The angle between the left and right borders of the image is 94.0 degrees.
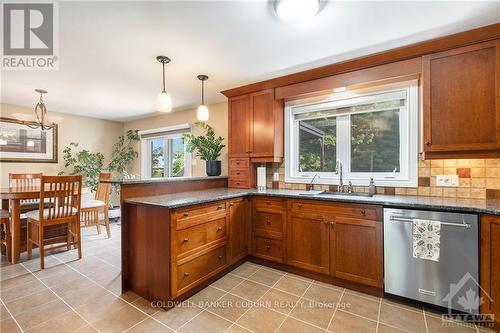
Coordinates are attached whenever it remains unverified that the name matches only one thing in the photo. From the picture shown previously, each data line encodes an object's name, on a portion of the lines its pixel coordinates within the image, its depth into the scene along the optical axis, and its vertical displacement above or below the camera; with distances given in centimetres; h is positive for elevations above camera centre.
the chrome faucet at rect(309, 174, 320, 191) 301 -24
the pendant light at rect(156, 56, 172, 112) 237 +67
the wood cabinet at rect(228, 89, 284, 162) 306 +53
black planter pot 345 -2
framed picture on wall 408 +44
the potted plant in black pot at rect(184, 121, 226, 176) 346 +25
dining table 278 -57
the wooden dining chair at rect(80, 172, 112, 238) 365 -66
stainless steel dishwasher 174 -80
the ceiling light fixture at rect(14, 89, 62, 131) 341 +73
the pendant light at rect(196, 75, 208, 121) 290 +67
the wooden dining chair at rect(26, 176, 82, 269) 270 -56
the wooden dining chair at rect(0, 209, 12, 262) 287 -82
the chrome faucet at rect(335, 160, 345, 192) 278 -9
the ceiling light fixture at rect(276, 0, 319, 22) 157 +108
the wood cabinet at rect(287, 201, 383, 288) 212 -74
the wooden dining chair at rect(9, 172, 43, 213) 324 -24
